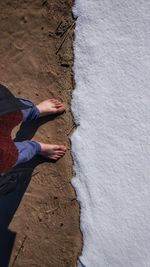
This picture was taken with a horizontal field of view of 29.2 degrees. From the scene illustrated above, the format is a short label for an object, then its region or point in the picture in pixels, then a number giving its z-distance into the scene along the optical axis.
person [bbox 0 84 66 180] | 1.42
